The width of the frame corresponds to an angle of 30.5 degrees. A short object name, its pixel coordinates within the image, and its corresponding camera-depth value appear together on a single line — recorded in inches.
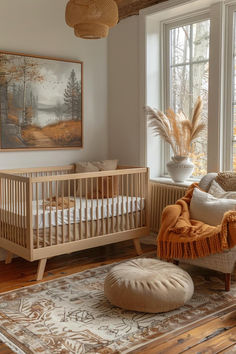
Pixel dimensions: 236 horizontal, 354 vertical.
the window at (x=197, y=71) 151.4
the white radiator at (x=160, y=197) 163.2
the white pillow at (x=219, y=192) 136.0
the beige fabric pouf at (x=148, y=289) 105.7
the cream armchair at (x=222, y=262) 120.8
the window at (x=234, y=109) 151.0
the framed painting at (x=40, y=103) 157.9
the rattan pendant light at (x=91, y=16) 108.5
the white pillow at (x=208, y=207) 128.6
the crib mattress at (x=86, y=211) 133.4
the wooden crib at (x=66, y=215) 132.8
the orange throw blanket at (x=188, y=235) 119.5
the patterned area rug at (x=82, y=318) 93.7
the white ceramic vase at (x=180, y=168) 162.7
